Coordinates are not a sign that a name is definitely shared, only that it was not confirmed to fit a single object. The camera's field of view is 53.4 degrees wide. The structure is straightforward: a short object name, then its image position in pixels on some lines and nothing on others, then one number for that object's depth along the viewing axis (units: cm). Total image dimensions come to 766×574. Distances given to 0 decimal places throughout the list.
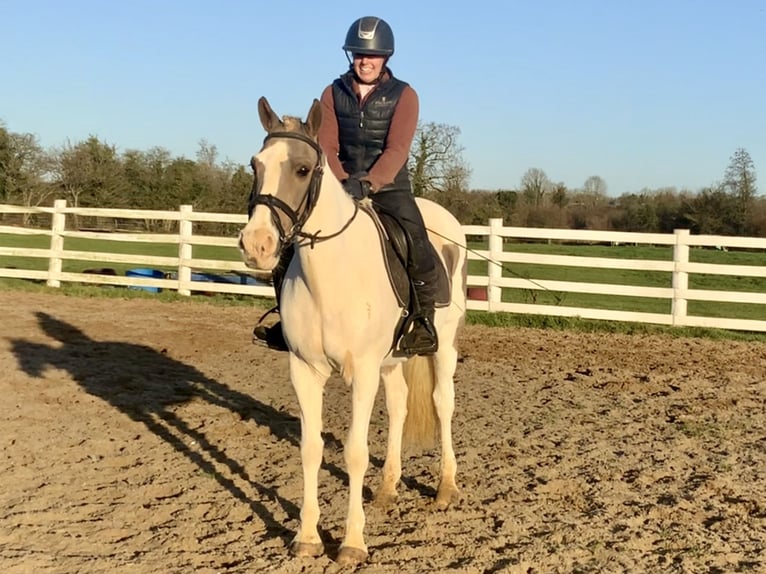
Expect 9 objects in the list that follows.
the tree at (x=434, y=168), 3359
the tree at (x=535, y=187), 5612
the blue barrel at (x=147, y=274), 1645
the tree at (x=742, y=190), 4216
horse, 352
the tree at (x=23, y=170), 4184
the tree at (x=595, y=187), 6346
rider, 449
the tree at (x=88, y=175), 4266
